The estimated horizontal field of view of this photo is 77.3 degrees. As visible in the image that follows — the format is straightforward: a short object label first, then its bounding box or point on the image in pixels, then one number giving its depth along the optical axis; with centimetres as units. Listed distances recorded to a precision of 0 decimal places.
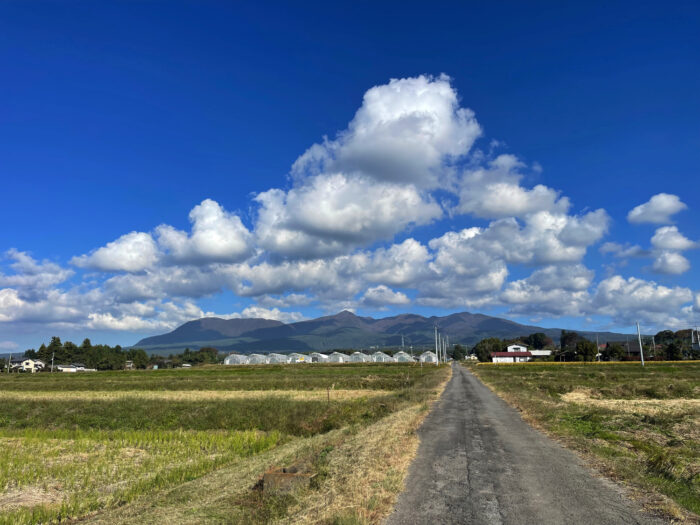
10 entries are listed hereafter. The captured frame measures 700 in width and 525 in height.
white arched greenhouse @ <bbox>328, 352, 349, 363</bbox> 19712
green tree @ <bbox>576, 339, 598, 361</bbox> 13500
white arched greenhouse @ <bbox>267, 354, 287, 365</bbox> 19519
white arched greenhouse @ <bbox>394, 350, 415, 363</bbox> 19365
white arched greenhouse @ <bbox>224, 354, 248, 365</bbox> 19050
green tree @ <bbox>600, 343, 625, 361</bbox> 14050
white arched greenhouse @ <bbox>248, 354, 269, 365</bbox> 19422
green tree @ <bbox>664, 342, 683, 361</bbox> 13212
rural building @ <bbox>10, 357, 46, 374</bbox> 16914
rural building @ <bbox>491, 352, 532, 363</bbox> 17825
